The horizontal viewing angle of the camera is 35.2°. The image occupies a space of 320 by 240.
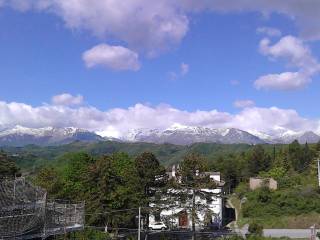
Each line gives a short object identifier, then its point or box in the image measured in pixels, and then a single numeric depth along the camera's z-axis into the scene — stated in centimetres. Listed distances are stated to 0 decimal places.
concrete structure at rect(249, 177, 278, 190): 8219
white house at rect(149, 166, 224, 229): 4812
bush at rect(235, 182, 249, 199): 8462
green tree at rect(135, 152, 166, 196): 5284
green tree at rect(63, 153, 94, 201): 5138
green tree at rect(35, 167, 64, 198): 4841
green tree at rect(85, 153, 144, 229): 4725
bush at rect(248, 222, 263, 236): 5319
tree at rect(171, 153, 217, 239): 4881
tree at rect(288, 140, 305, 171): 9844
